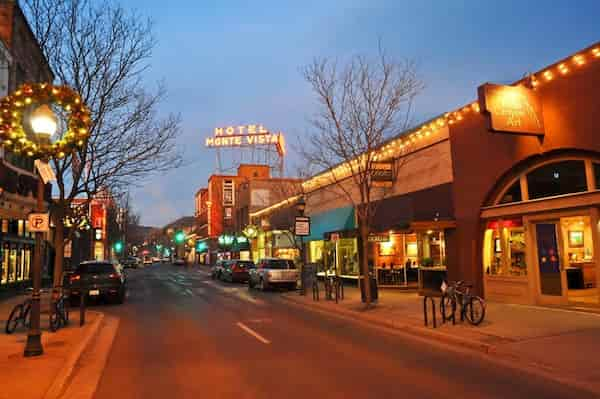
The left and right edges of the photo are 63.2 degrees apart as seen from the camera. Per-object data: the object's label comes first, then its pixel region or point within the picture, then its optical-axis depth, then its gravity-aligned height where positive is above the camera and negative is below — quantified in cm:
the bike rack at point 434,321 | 1177 -166
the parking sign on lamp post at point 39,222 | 962 +80
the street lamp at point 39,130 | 943 +273
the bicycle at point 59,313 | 1215 -134
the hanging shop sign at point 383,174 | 2170 +356
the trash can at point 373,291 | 1711 -127
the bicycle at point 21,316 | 1145 -127
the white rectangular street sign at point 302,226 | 2042 +127
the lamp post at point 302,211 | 2144 +201
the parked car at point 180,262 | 7615 -42
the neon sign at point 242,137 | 6994 +1761
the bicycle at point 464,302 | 1180 -122
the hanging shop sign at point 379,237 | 2252 +80
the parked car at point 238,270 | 3325 -83
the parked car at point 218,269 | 3688 -85
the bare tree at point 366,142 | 1652 +402
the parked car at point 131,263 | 6714 -38
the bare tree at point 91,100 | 1513 +539
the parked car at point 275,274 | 2491 -86
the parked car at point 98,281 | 1889 -75
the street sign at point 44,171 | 962 +183
